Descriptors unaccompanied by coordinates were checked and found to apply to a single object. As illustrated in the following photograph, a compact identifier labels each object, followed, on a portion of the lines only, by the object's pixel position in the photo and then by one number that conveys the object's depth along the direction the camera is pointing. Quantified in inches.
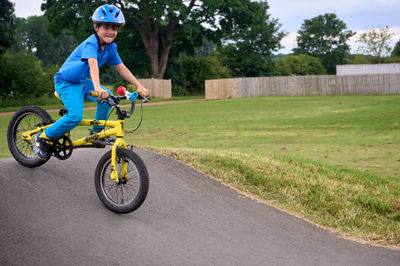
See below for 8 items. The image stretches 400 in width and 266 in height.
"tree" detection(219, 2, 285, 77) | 2856.8
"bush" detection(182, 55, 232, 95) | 2301.9
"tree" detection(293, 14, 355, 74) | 4626.0
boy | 220.1
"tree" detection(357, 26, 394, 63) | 3288.9
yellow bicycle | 212.7
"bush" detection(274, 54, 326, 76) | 3627.5
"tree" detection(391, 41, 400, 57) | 4972.9
